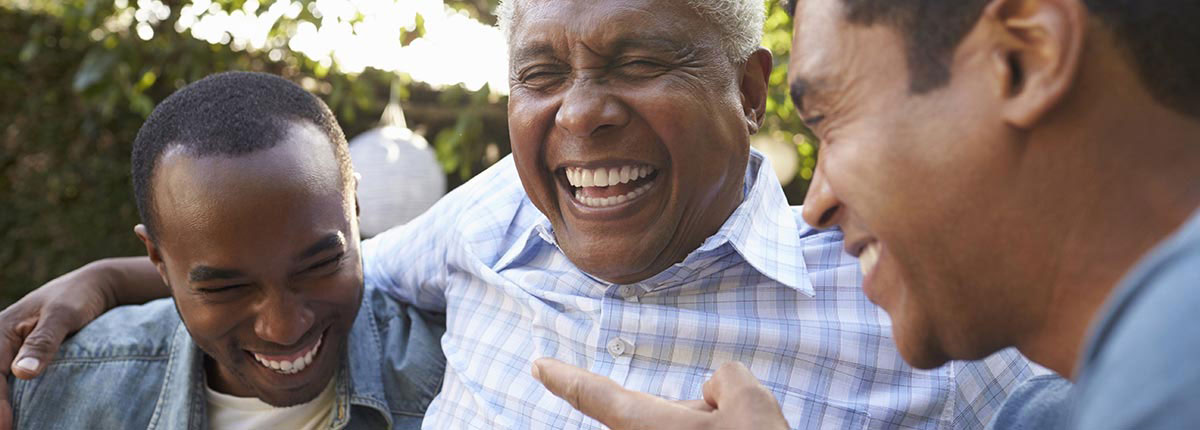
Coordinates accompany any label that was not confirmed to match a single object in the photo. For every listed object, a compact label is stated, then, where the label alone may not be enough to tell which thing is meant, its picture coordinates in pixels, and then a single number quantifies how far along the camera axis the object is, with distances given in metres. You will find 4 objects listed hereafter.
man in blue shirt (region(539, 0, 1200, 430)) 0.32
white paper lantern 1.58
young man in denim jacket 0.66
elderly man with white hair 0.60
